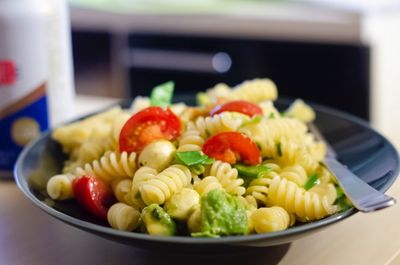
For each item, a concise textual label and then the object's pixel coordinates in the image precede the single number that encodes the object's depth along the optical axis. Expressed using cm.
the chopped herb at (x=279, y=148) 90
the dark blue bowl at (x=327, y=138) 71
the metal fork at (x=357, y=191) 75
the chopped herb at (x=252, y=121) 93
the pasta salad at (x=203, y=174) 76
